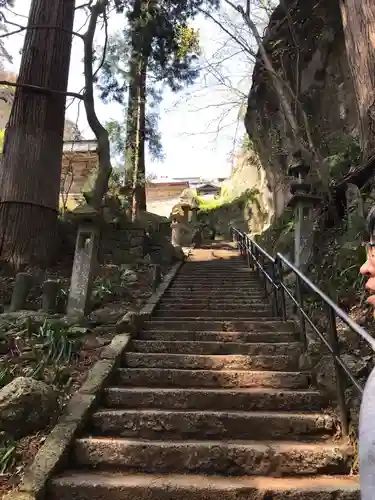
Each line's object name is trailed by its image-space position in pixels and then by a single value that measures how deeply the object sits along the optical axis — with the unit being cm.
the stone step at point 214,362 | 419
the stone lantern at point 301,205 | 670
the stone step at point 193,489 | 259
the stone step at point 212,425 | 325
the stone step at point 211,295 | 700
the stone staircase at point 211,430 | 265
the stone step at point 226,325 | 503
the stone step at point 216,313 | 583
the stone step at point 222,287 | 757
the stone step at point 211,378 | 386
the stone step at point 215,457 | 289
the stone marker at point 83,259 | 556
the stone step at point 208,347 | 445
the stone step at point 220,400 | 356
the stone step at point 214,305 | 618
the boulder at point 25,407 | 301
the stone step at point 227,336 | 479
